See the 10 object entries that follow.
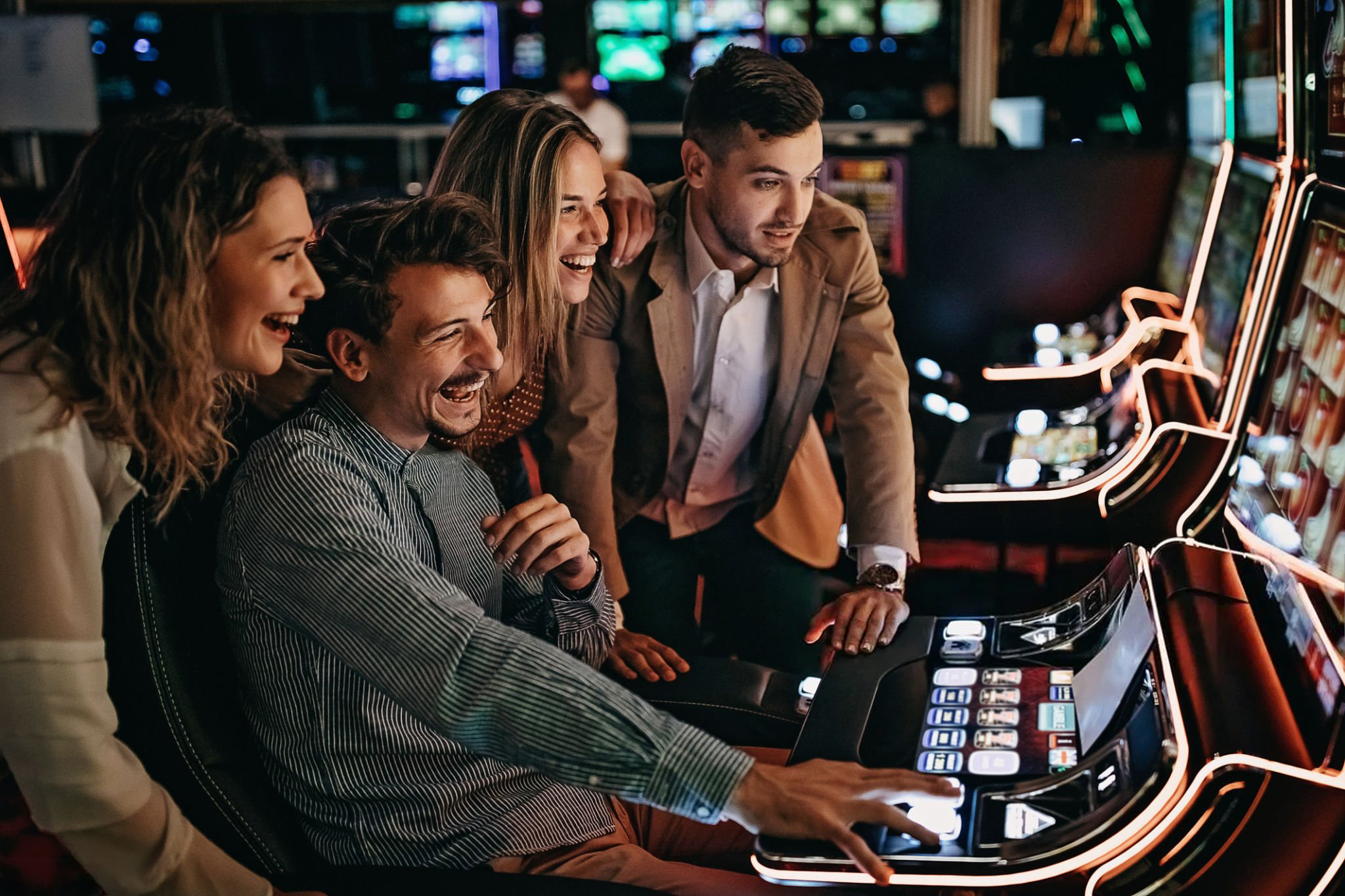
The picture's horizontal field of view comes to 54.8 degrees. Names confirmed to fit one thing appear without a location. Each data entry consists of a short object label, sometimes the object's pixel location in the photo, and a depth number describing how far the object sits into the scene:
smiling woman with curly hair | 1.01
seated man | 1.07
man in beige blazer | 1.56
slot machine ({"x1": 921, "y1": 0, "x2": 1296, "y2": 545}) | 1.83
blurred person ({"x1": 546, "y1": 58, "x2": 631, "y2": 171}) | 6.11
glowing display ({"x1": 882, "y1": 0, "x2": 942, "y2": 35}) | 6.52
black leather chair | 1.13
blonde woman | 1.44
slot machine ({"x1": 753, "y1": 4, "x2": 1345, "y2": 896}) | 0.97
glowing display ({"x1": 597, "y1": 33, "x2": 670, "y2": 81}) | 6.90
